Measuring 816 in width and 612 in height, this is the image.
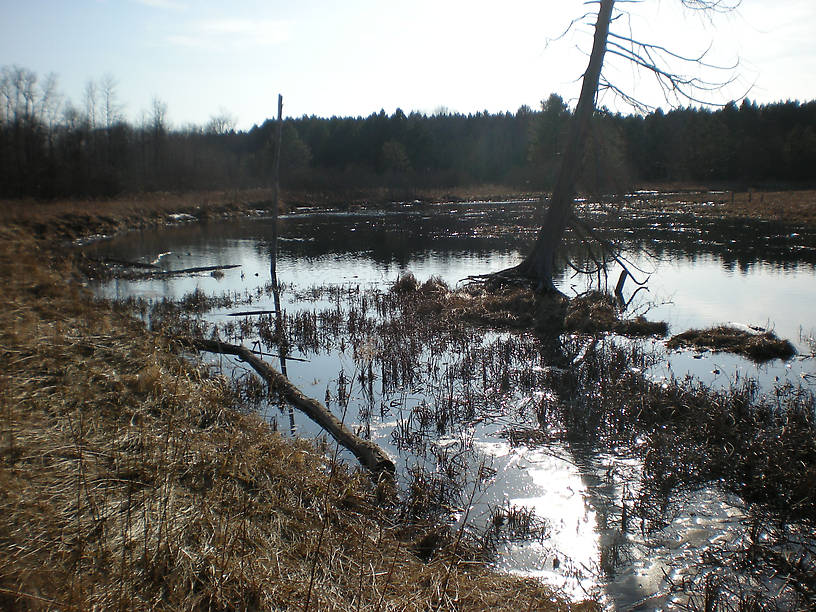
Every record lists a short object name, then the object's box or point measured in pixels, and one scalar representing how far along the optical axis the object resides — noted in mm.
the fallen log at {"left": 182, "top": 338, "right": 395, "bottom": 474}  6059
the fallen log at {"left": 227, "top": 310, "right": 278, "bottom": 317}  13969
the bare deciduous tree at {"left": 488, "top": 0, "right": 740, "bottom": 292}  14766
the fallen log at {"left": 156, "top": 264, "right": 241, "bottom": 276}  20859
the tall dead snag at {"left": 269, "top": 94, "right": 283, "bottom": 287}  19359
